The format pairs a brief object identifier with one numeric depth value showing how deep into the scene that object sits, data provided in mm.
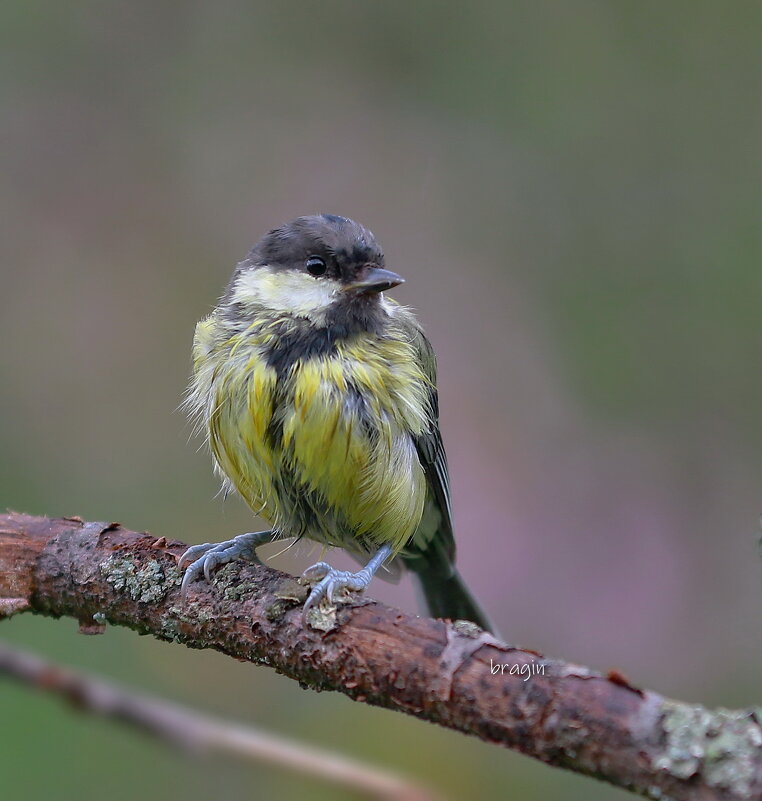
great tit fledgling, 6516
